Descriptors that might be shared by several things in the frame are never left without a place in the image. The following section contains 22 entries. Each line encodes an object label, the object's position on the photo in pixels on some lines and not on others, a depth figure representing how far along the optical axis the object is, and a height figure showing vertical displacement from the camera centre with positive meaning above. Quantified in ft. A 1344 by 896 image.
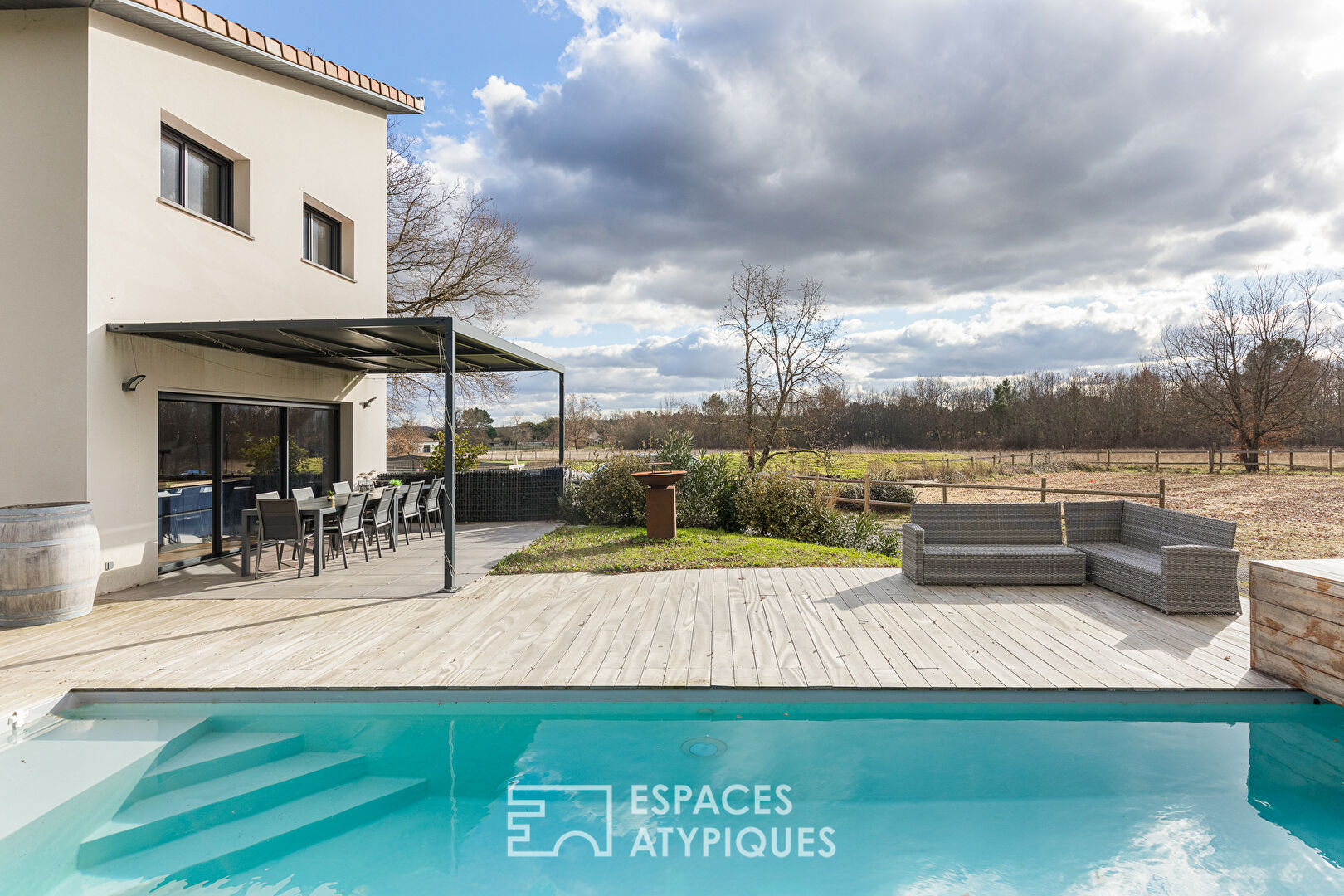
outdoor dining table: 20.81 -2.27
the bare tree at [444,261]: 50.85 +15.97
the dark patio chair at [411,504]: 26.78 -2.43
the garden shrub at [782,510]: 28.68 -2.95
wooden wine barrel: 14.73 -2.76
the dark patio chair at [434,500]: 29.19 -2.49
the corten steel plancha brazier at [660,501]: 25.84 -2.25
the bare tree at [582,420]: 86.94 +4.21
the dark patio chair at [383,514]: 23.93 -2.61
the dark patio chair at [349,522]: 21.98 -2.66
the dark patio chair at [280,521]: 20.25 -2.39
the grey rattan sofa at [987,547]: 18.42 -3.11
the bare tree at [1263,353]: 78.38 +12.05
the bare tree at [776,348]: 54.95 +8.88
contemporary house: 17.17 +5.94
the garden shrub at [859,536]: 28.07 -4.13
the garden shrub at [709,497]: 29.94 -2.42
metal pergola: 17.71 +3.75
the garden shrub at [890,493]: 47.26 -3.60
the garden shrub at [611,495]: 30.27 -2.37
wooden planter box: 10.48 -3.19
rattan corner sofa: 15.44 -3.01
